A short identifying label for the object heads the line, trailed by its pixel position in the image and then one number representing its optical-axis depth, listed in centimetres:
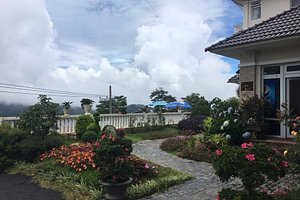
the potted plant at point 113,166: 513
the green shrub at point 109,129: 927
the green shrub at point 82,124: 1269
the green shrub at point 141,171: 654
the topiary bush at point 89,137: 1116
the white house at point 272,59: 895
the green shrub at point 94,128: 1239
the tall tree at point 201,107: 1933
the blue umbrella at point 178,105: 2346
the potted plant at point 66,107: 1391
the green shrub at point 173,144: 1040
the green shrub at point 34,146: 834
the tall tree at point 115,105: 1777
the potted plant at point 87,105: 1430
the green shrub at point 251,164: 392
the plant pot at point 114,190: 510
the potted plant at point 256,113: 944
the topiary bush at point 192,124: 1572
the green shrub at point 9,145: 826
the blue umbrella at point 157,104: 2296
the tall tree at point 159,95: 3254
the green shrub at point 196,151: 859
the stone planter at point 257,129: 938
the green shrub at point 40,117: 894
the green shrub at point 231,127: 951
